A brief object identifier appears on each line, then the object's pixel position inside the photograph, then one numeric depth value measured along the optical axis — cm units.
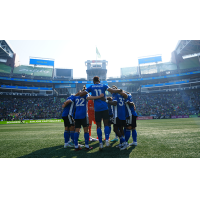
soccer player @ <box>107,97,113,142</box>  470
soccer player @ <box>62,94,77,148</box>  439
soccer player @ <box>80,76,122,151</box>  381
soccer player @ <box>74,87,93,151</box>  386
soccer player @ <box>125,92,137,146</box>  431
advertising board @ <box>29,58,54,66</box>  4254
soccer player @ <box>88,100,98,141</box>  599
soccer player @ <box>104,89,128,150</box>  398
